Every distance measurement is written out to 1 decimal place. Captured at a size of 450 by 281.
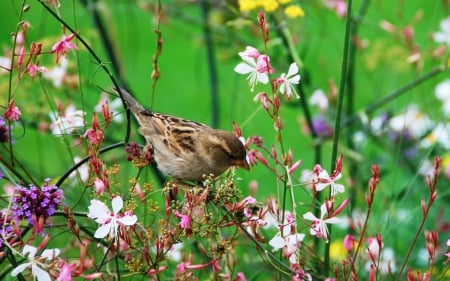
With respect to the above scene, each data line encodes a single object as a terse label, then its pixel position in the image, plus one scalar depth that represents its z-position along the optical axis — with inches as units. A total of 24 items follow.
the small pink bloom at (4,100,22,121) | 171.4
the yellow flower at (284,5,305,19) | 243.6
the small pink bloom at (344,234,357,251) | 190.7
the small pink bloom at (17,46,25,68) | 176.8
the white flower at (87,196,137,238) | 152.3
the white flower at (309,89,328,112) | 328.5
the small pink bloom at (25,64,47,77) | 176.2
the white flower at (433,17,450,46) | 300.3
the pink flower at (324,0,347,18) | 349.1
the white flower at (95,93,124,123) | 285.6
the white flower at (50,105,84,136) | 207.6
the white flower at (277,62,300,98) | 171.9
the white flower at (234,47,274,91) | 174.6
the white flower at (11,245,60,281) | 138.6
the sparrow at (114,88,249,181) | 226.4
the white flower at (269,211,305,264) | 162.7
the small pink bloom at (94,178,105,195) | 163.2
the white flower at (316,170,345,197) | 166.6
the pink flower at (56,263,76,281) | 139.0
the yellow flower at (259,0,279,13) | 239.6
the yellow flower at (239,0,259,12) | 238.8
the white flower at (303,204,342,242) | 163.9
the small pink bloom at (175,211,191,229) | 156.3
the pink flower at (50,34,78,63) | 179.5
